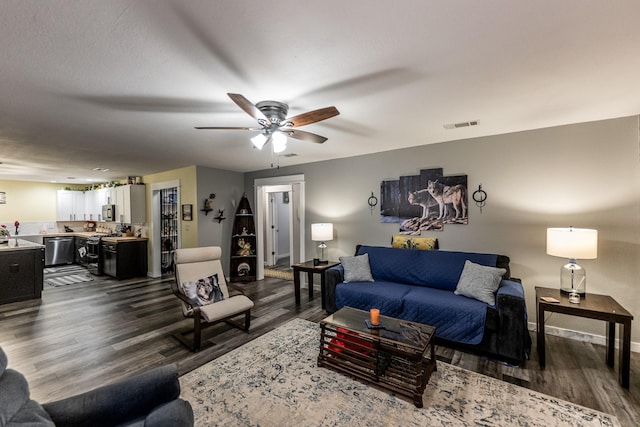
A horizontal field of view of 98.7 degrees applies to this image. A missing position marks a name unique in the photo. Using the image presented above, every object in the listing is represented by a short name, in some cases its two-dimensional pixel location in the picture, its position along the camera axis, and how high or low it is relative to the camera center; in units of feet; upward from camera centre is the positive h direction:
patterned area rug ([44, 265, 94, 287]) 18.54 -4.62
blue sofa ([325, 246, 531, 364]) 8.61 -3.28
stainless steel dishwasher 23.56 -3.21
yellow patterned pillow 12.76 -1.60
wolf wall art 12.26 +0.37
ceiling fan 6.57 +2.34
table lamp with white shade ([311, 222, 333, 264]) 14.42 -1.14
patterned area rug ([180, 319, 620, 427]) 6.32 -4.85
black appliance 19.36 -3.23
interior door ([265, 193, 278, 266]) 23.65 -2.04
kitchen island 14.35 -3.09
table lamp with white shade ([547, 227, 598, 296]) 8.31 -1.28
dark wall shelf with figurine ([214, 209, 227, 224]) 18.45 -0.30
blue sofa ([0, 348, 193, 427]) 3.64 -2.93
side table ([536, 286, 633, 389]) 7.32 -3.05
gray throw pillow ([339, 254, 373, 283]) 12.28 -2.69
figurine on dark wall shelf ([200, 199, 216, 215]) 17.52 +0.30
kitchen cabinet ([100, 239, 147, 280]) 19.29 -3.29
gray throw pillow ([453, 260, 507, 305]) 9.39 -2.65
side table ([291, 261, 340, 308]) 13.74 -3.03
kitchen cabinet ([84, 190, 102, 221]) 25.28 +0.73
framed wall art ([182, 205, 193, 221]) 17.65 -0.01
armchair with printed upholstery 9.76 -3.21
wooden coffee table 7.07 -4.12
